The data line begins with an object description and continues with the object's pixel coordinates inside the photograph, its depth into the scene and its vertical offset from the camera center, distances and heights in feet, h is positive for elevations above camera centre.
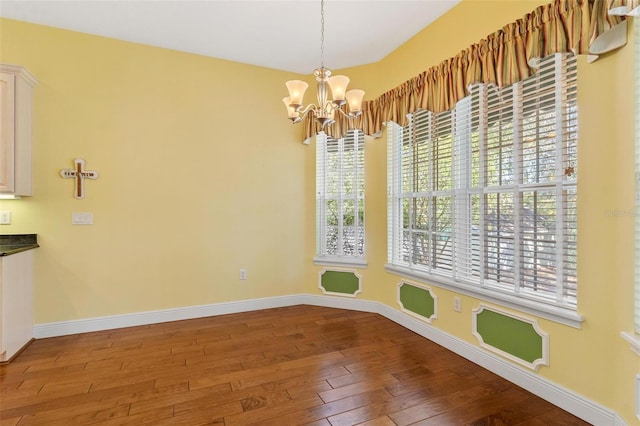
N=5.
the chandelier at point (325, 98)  6.89 +2.66
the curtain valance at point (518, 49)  5.57 +3.60
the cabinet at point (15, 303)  8.18 -2.61
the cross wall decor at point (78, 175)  10.18 +1.25
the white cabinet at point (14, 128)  8.71 +2.47
